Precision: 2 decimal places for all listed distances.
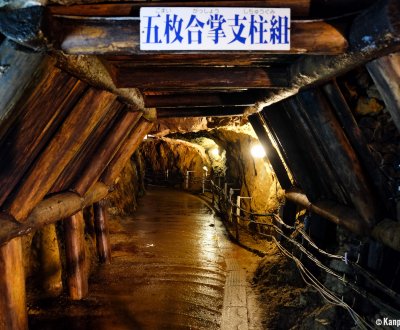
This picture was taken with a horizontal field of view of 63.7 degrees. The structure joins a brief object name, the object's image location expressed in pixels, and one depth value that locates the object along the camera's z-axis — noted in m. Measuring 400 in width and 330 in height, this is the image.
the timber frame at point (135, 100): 2.49
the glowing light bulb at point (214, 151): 18.45
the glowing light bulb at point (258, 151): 8.95
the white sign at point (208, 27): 2.46
